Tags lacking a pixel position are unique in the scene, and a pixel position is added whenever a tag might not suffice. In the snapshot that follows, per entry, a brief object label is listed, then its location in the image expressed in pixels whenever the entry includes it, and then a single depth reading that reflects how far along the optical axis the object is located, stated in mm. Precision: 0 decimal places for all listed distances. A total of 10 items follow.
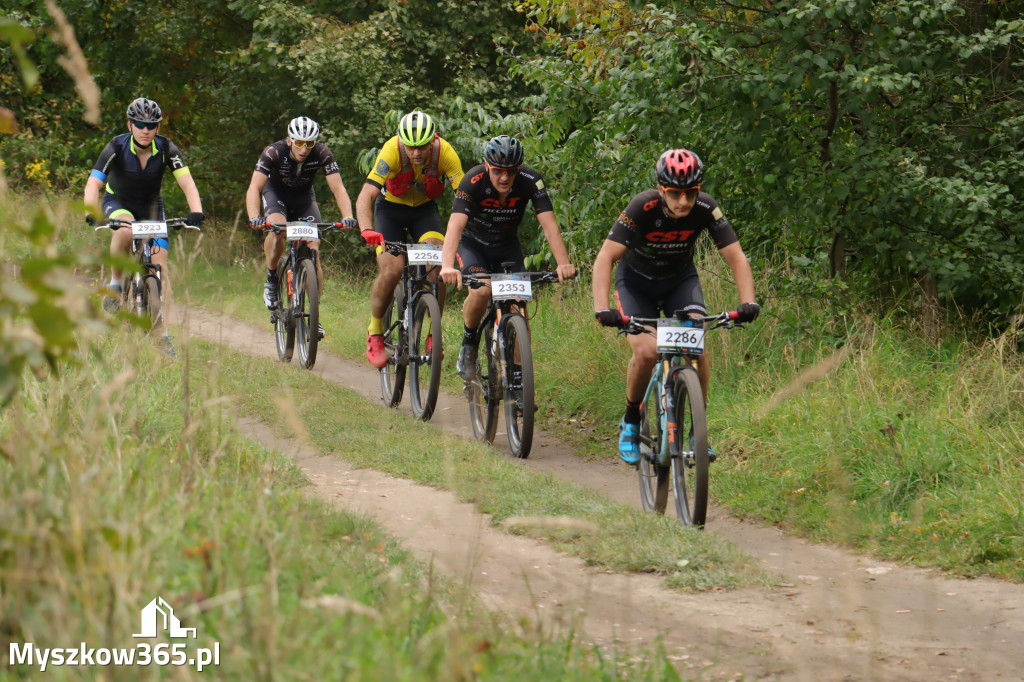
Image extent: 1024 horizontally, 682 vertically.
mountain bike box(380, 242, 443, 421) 17078
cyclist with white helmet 20609
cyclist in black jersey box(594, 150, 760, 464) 12578
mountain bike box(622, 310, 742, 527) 11609
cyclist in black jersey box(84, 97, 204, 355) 18828
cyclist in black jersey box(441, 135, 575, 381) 15625
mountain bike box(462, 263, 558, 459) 15297
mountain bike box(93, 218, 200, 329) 18547
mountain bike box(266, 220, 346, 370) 20328
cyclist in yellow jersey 17562
